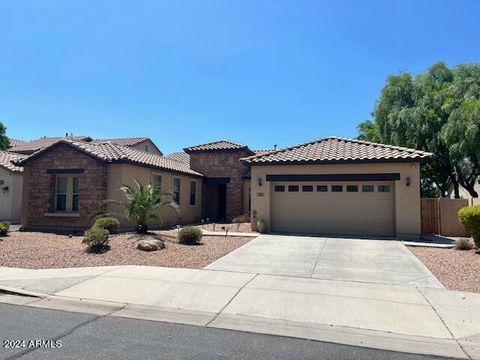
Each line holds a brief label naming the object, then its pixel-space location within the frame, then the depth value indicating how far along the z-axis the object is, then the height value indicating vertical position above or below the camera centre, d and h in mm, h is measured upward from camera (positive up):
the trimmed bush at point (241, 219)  22753 -1168
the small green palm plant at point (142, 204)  14523 -178
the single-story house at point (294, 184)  16078 +724
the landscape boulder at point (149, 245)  11758 -1458
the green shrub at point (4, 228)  15239 -1218
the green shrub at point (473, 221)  11594 -634
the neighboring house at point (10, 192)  22969 +407
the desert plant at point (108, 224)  14284 -951
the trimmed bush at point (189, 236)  13125 -1281
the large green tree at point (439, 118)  19844 +4997
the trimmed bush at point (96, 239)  11539 -1260
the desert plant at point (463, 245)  12695 -1488
